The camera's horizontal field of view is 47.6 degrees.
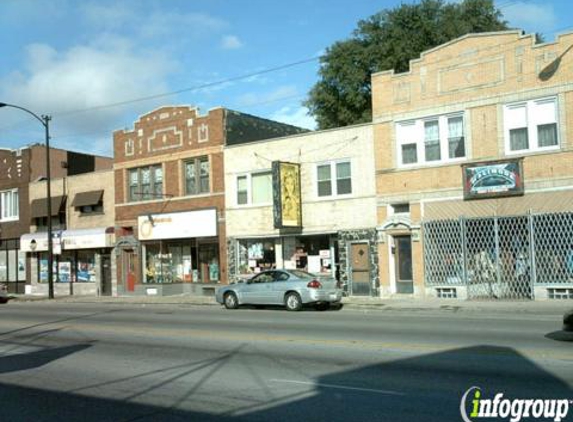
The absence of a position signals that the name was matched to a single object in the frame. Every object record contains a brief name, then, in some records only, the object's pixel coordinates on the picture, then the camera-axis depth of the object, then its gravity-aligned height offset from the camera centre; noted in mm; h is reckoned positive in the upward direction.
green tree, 40656 +13074
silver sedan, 20678 -1247
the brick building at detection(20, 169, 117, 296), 34188 +1298
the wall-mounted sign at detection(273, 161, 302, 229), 25983 +2325
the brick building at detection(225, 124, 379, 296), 25234 +1840
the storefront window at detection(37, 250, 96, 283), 35219 -384
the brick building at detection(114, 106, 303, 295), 29828 +2921
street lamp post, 31656 +1497
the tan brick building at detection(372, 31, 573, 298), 21203 +2697
